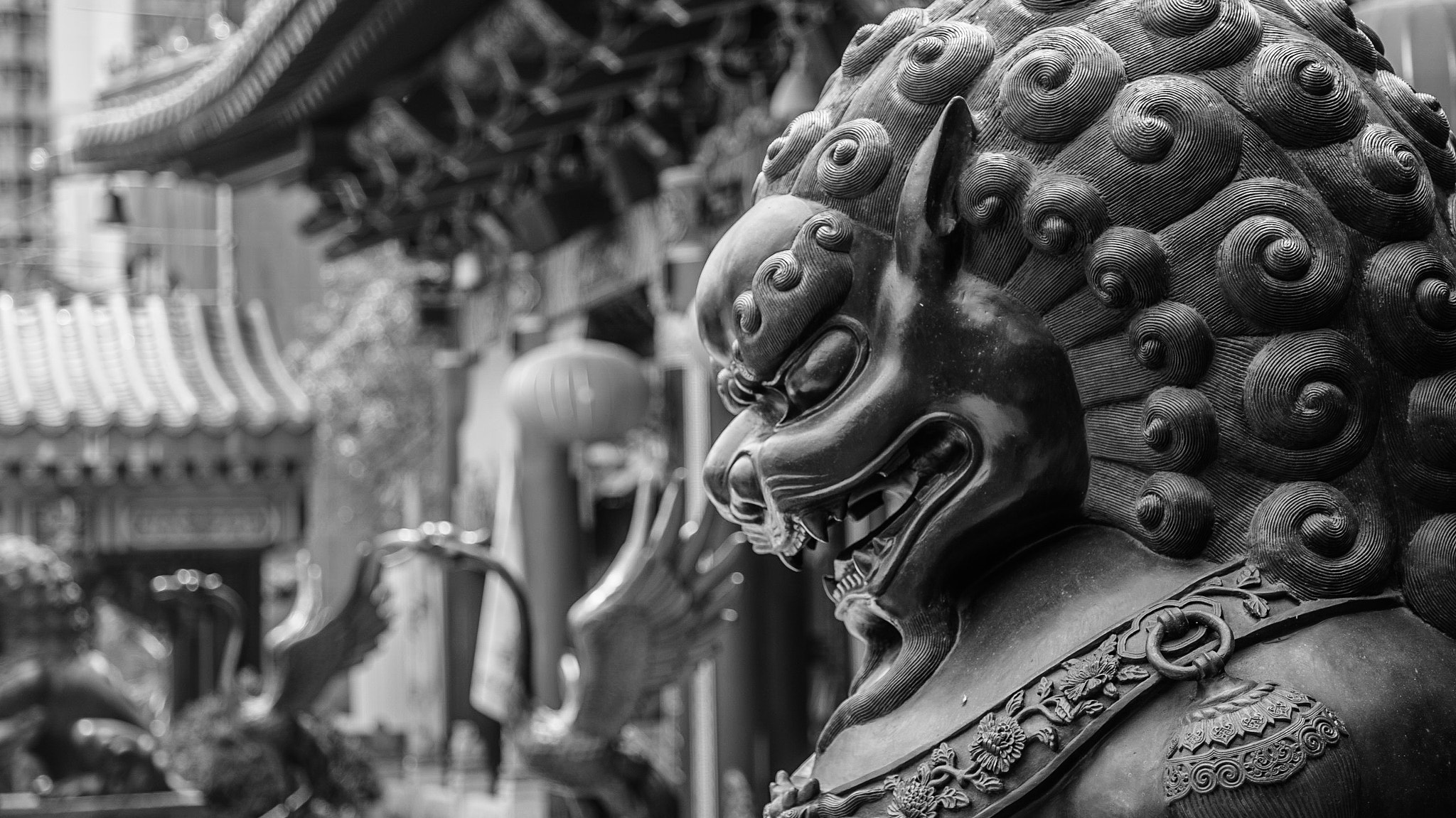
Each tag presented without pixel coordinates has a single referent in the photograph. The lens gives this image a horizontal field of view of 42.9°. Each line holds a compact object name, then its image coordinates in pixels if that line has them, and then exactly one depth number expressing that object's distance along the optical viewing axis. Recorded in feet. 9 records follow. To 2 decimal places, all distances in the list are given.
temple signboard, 30.12
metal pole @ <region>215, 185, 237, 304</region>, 54.70
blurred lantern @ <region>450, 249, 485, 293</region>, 34.73
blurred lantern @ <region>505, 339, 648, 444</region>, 23.57
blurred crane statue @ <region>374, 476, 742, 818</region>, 14.64
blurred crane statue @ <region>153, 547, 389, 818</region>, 17.94
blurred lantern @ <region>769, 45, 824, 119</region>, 16.99
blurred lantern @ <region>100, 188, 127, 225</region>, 36.06
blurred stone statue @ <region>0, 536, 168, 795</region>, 18.33
